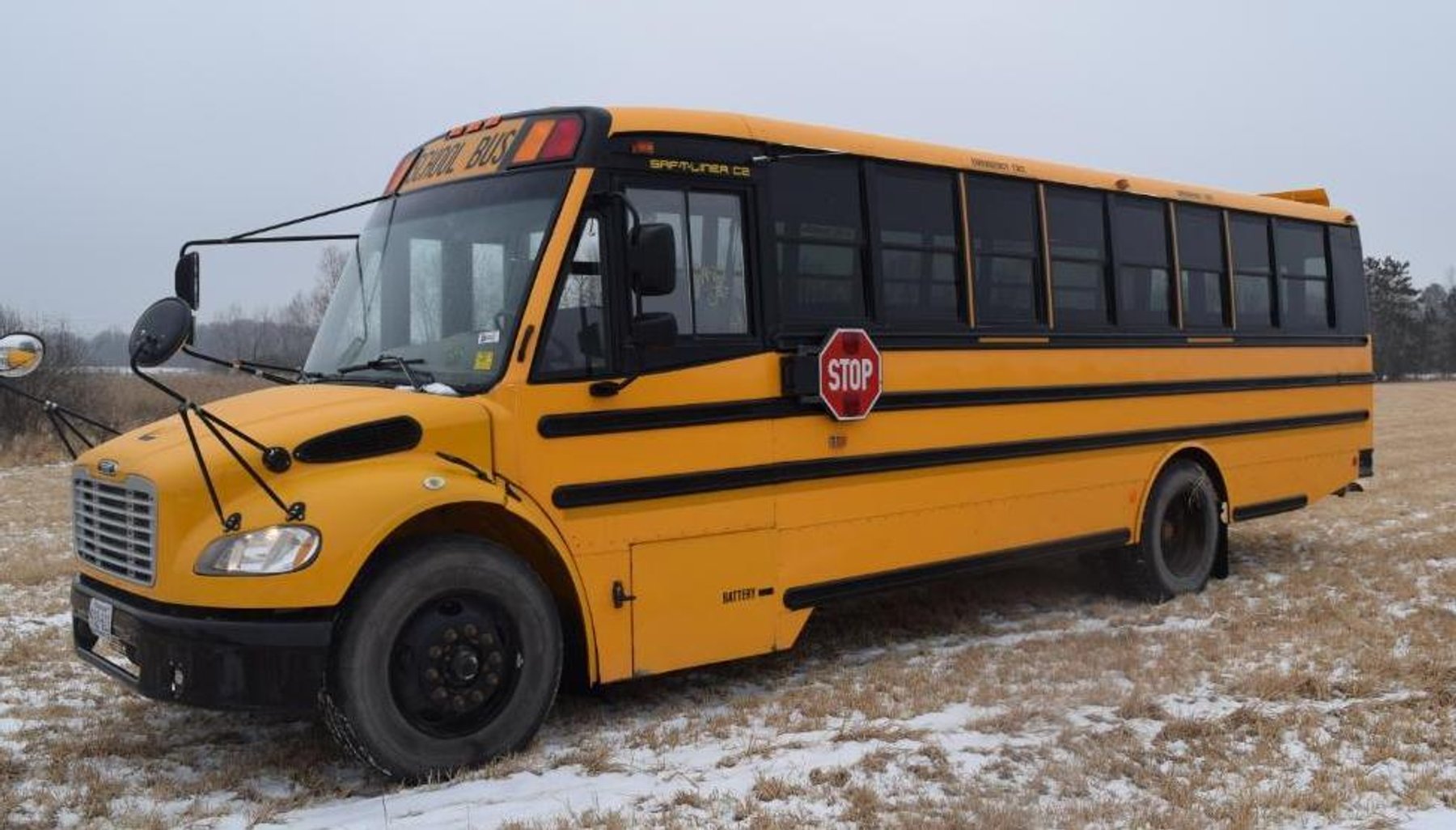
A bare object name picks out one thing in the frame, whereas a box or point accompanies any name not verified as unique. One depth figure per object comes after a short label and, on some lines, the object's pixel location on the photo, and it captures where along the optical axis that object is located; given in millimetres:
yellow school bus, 4293
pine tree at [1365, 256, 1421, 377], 72875
